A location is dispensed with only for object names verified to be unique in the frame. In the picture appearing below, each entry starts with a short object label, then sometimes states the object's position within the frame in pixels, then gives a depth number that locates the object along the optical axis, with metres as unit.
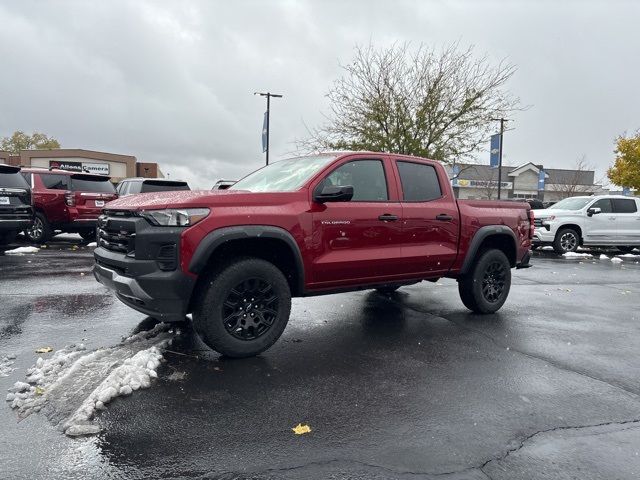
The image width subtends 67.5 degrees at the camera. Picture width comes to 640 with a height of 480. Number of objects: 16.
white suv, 14.42
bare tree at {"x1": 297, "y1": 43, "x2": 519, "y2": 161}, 20.33
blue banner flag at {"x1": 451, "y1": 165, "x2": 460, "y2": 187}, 24.43
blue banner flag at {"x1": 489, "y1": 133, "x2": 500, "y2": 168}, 21.68
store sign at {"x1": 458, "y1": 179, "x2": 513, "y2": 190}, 49.09
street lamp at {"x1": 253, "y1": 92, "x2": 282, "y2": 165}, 27.87
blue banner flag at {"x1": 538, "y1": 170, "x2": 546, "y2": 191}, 50.28
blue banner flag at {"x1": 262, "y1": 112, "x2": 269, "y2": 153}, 27.99
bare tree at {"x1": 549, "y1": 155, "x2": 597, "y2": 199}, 48.06
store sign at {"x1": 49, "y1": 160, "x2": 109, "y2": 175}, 49.29
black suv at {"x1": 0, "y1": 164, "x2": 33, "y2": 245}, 9.82
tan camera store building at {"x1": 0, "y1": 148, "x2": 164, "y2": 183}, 49.69
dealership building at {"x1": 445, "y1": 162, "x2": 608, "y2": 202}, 49.91
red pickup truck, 3.92
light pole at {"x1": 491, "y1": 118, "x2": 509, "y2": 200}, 20.38
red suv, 11.98
